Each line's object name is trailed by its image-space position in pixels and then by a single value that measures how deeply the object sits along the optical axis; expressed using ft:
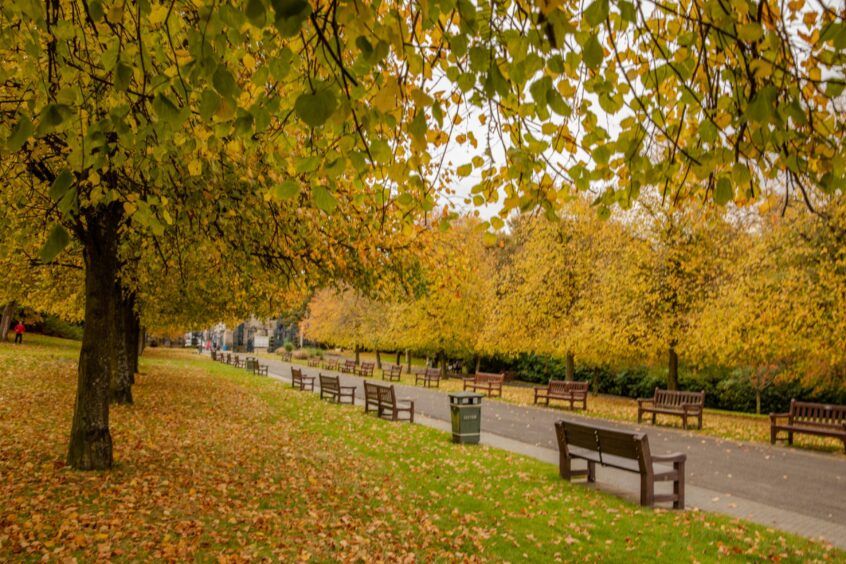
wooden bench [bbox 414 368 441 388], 96.00
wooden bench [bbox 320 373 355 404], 64.01
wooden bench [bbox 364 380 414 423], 50.62
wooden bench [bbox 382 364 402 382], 105.64
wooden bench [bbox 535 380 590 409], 65.72
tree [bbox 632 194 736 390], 65.92
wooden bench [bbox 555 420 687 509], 25.07
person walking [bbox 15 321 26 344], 113.91
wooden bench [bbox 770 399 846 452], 43.14
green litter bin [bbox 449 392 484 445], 39.96
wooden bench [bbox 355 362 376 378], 114.28
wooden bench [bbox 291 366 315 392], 78.01
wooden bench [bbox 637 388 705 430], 52.60
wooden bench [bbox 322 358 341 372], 127.77
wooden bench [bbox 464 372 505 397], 79.41
